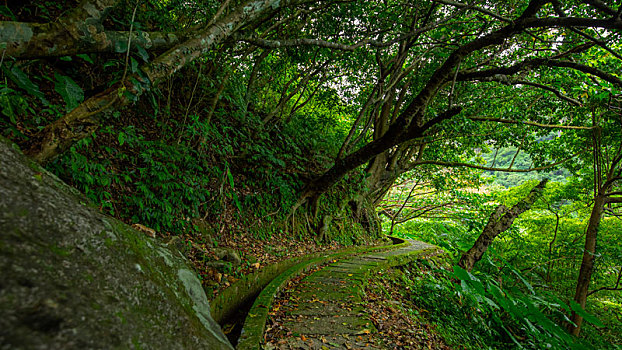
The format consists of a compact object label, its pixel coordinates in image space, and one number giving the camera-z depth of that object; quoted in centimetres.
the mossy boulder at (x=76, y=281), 86
